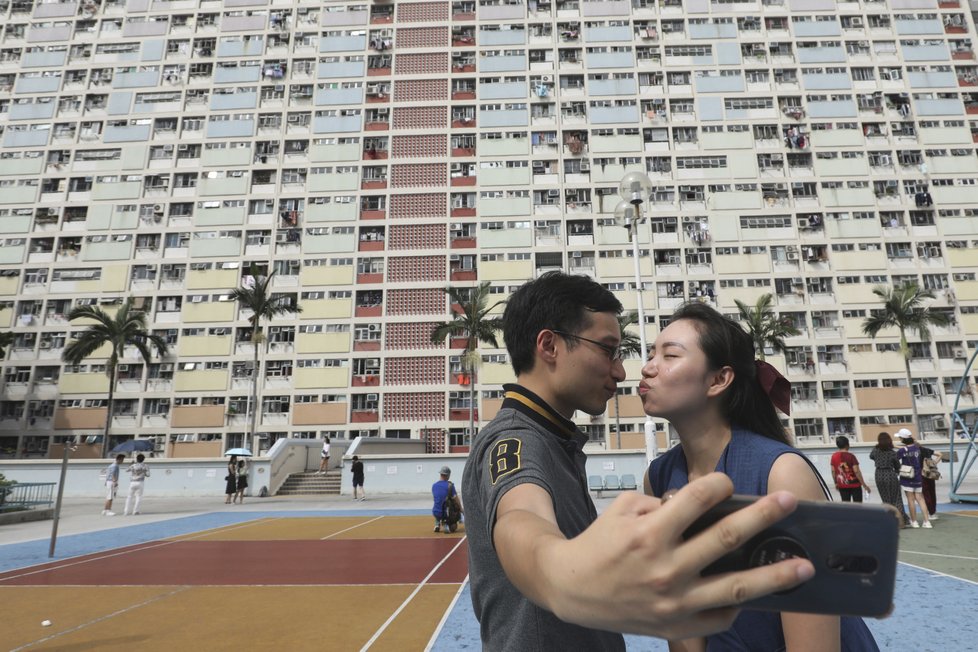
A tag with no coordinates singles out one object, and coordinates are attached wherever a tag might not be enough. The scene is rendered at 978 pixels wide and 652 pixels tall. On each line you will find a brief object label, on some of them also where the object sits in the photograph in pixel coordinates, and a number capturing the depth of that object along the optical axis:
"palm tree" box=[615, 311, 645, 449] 33.81
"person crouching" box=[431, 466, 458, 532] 12.80
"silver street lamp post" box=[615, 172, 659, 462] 13.19
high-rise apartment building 39.69
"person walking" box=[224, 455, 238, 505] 22.61
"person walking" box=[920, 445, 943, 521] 11.09
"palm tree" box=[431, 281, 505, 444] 32.41
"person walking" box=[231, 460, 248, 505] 23.80
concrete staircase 28.61
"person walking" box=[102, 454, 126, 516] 18.09
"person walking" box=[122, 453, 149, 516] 17.64
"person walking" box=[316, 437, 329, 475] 29.54
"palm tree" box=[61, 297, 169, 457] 34.66
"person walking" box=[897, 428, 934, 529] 10.54
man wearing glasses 0.68
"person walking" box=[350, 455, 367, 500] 24.11
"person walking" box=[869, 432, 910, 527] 10.77
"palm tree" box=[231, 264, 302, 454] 33.17
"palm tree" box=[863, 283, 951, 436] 34.69
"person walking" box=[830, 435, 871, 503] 10.91
